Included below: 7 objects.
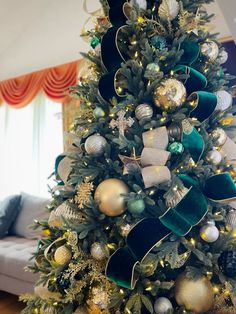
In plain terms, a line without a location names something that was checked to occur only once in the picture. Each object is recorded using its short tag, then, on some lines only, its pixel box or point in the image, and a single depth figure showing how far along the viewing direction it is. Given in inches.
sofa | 79.6
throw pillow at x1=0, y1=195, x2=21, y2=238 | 102.7
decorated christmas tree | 31.0
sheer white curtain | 137.4
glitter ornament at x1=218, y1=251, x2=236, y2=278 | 31.0
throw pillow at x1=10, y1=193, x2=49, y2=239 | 103.4
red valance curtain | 120.7
